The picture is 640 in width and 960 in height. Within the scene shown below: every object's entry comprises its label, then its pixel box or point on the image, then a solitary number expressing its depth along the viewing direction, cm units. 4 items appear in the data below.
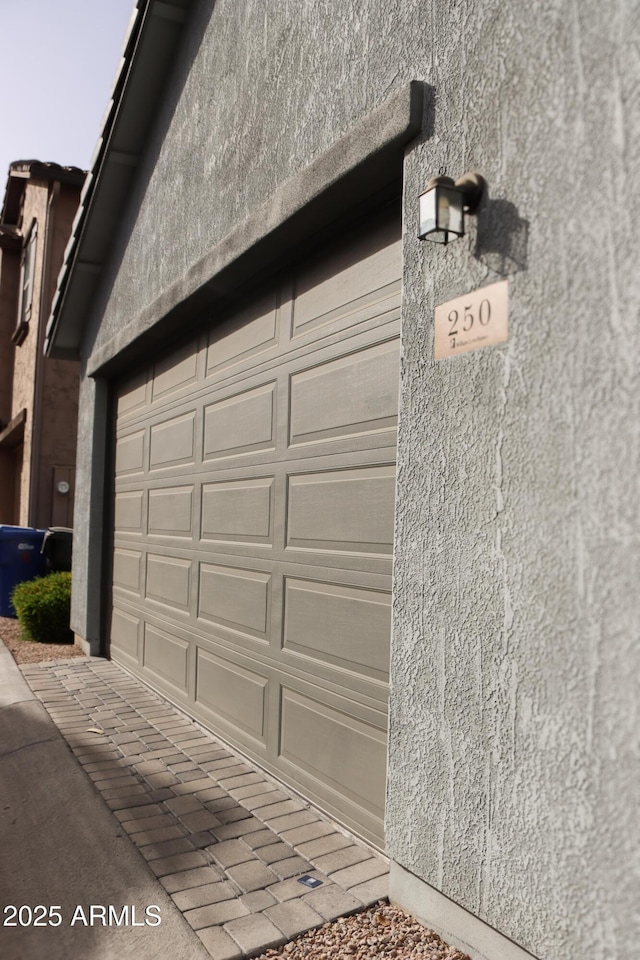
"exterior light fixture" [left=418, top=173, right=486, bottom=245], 250
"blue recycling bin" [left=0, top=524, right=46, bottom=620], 951
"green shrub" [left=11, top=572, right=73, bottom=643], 836
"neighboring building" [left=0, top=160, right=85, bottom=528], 1166
